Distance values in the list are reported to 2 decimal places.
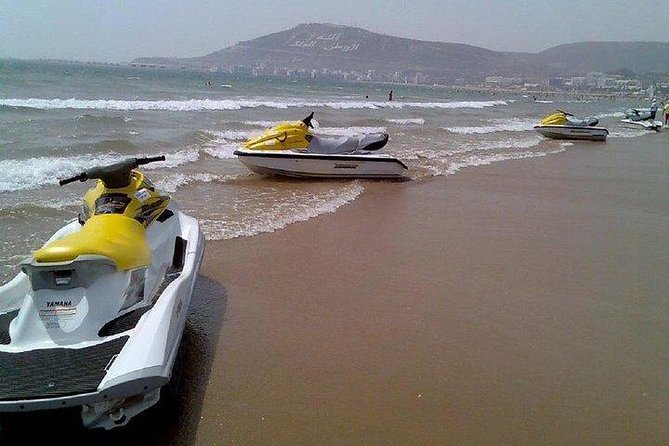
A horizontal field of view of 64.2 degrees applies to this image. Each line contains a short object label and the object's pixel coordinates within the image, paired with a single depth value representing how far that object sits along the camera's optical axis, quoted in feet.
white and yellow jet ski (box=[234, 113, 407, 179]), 31.83
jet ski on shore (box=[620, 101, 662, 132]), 86.90
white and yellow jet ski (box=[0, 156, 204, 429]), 8.11
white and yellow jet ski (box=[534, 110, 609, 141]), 63.67
